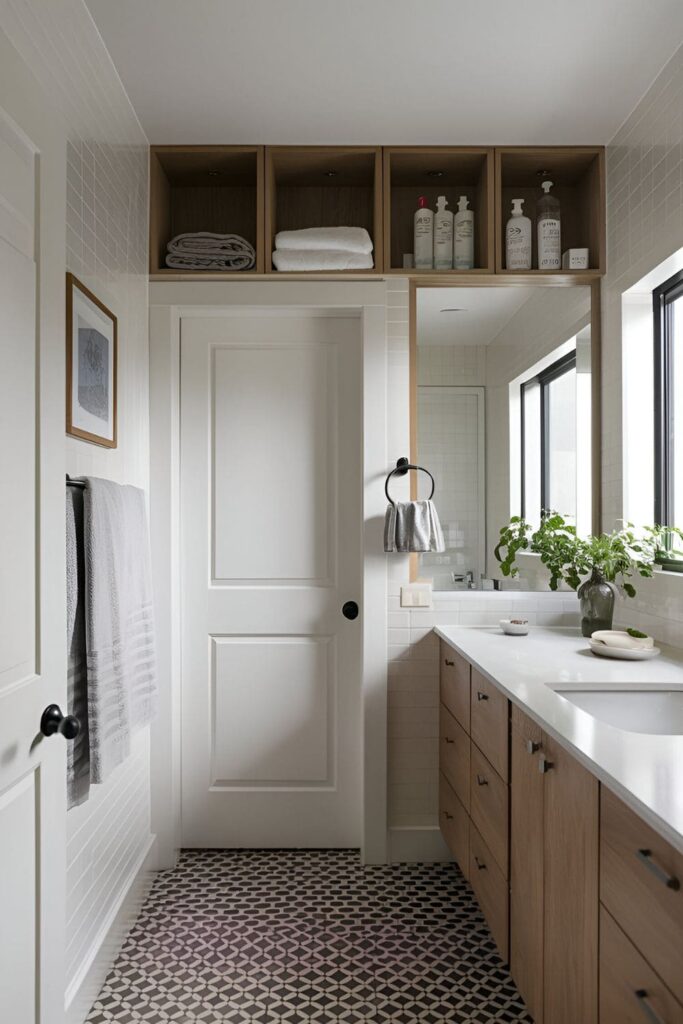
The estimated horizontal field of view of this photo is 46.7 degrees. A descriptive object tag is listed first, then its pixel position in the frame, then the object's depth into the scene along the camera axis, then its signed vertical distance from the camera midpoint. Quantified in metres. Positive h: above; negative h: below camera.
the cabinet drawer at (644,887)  1.05 -0.53
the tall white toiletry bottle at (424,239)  2.95 +1.07
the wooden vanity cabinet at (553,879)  1.40 -0.71
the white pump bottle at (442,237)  2.95 +1.08
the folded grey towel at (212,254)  2.89 +1.00
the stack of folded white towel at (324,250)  2.86 +1.00
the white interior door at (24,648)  1.28 -0.21
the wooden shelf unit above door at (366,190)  2.88 +1.30
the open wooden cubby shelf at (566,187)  2.88 +1.31
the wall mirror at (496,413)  2.95 +0.42
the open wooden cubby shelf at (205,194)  2.87 +1.30
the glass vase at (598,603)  2.61 -0.26
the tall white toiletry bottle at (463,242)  2.94 +1.06
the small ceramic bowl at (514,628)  2.70 -0.35
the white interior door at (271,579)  3.03 -0.20
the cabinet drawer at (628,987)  1.09 -0.68
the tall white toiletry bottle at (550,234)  2.93 +1.08
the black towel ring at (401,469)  2.89 +0.21
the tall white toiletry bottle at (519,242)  2.92 +1.05
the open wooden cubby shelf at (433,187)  2.88 +1.32
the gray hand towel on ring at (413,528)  2.75 -0.01
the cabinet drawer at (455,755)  2.42 -0.75
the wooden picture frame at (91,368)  1.99 +0.44
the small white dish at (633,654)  2.23 -0.36
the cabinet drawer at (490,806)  1.96 -0.74
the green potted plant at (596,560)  2.55 -0.11
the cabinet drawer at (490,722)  1.96 -0.52
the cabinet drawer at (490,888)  1.95 -0.96
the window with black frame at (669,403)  2.60 +0.41
